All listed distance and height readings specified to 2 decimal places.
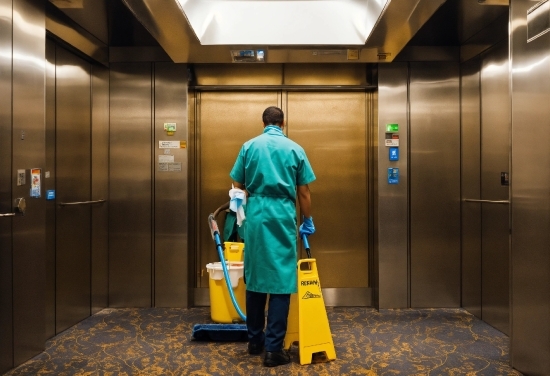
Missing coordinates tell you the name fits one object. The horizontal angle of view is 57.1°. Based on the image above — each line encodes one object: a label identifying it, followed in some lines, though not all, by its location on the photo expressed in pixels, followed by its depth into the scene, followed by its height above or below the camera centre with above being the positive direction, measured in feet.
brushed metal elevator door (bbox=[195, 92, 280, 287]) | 16.47 +1.78
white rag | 11.25 -0.23
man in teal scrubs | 10.72 -0.82
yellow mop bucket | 13.37 -2.70
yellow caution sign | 10.63 -2.73
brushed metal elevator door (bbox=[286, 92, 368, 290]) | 16.43 +0.39
